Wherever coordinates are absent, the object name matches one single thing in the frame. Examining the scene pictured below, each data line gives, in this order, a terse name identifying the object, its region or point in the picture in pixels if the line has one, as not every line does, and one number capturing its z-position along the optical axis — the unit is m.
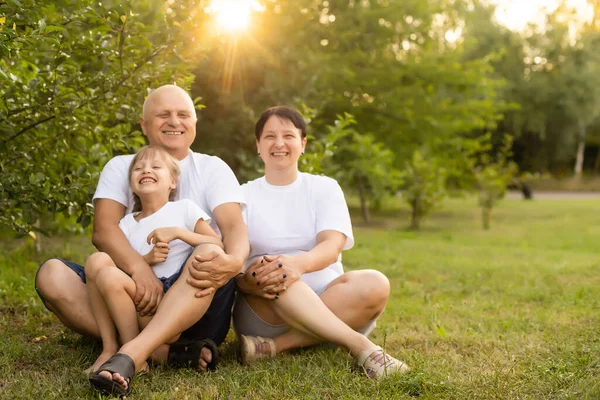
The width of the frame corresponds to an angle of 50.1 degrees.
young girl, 2.84
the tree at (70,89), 3.49
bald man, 2.83
